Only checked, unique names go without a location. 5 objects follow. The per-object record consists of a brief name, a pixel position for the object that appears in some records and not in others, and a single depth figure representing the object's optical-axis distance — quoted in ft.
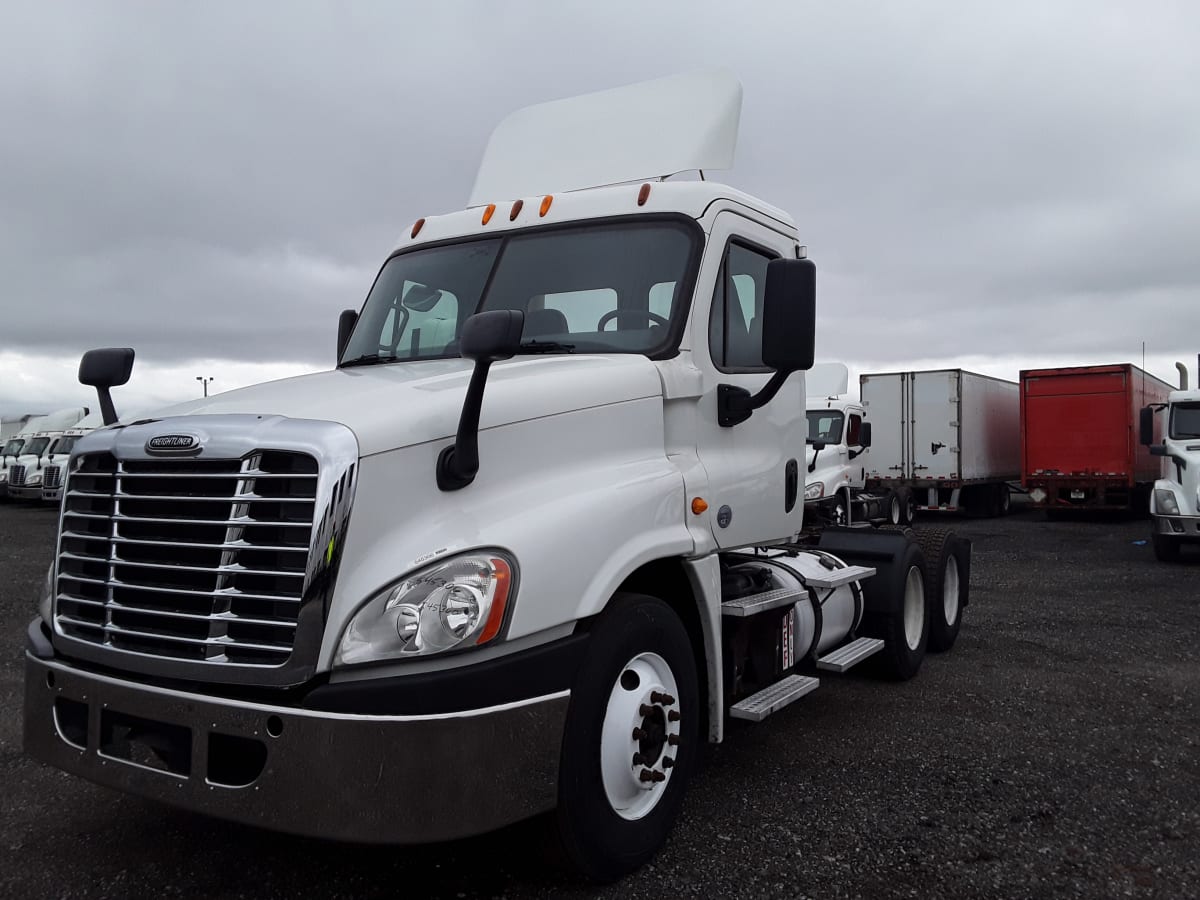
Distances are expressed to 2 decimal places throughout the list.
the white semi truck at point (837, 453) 51.57
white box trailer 72.38
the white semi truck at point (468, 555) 9.63
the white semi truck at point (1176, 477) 43.91
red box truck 67.87
